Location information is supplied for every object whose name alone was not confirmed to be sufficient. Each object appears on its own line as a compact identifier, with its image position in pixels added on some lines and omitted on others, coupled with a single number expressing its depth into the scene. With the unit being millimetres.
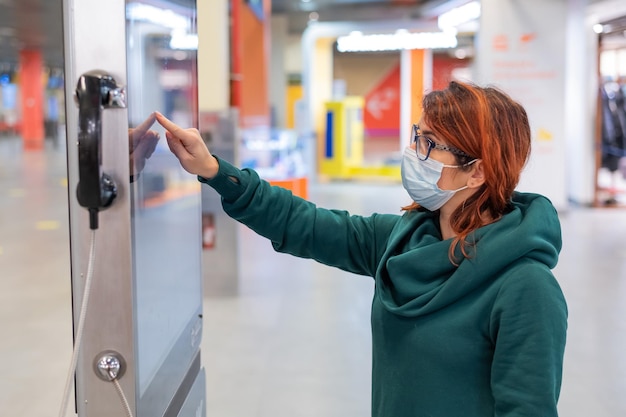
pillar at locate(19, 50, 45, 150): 27672
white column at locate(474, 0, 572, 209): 8812
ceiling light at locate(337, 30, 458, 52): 13742
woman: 1192
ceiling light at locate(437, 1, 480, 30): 11892
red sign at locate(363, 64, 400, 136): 24062
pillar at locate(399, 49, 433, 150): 15445
